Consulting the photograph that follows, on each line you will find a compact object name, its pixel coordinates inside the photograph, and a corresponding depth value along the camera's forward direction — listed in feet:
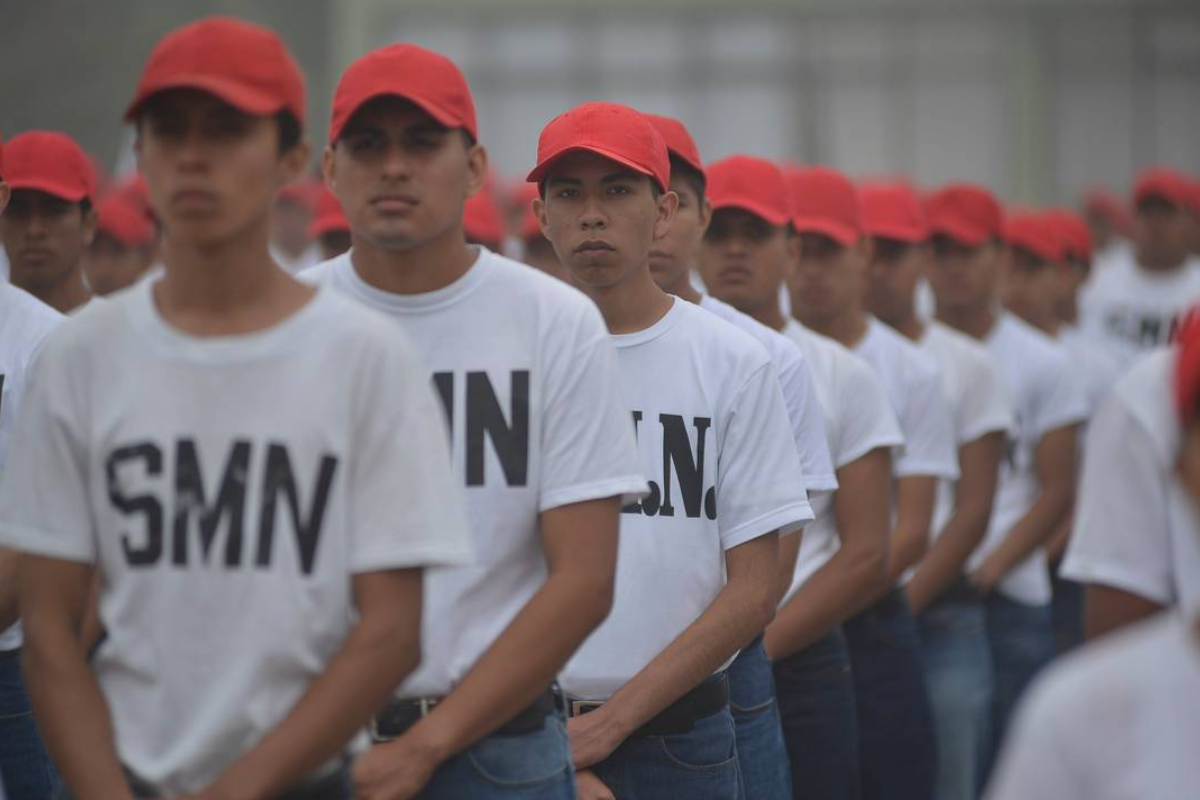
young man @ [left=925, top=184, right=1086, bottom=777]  61.00
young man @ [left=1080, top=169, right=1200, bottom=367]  86.07
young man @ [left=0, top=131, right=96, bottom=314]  41.86
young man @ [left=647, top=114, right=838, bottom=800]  36.81
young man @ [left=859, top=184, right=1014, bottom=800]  53.57
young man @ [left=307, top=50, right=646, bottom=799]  25.90
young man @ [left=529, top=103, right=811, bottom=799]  33.24
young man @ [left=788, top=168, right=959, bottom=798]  47.37
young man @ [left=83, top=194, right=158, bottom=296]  63.57
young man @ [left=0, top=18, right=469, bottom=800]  22.34
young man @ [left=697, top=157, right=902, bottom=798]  42.09
